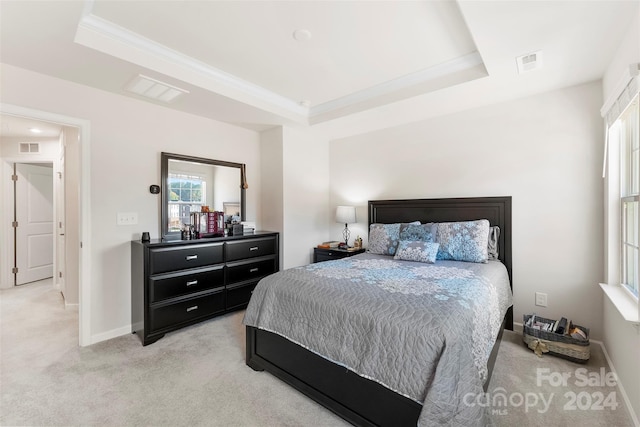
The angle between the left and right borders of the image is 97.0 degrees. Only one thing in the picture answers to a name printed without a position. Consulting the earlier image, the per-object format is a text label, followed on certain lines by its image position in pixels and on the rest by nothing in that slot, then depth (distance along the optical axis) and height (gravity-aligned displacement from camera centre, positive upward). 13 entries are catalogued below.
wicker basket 2.23 -1.09
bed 1.26 -0.74
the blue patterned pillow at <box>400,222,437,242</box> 3.04 -0.23
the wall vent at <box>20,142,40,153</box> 4.45 +1.04
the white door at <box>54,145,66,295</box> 3.84 -0.24
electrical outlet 2.78 -0.88
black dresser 2.67 -0.71
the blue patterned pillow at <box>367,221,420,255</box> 3.22 -0.32
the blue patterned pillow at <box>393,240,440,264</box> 2.77 -0.40
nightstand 3.79 -0.58
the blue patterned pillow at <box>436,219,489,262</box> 2.75 -0.30
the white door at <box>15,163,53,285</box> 4.62 -0.15
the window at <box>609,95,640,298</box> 1.98 +0.16
